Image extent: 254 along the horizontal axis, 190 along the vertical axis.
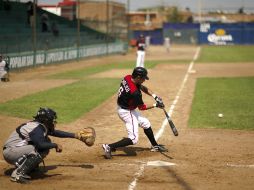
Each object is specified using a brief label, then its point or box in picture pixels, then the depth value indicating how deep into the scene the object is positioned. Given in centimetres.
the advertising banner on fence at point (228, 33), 6988
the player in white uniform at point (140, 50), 2842
